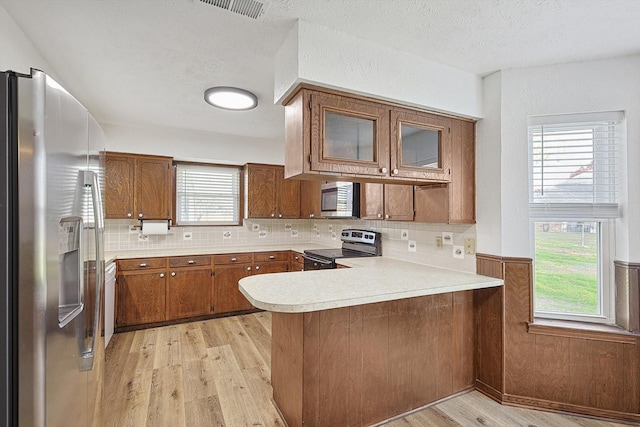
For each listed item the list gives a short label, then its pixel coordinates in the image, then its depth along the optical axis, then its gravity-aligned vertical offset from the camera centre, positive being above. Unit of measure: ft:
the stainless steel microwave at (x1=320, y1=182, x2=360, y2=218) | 10.73 +0.58
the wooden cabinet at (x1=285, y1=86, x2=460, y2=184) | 5.77 +1.64
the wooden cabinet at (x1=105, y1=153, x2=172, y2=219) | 11.55 +1.14
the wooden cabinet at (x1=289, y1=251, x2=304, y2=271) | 12.85 -2.16
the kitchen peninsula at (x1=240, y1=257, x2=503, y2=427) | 5.61 -2.76
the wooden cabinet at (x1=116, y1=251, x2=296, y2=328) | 11.13 -2.86
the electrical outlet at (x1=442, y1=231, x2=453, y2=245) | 8.35 -0.65
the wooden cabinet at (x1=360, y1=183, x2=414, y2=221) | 8.60 +0.41
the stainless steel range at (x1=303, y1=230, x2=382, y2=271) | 10.38 -1.46
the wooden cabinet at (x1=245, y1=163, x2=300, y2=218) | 14.14 +1.05
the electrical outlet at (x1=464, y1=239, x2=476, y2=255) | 7.78 -0.85
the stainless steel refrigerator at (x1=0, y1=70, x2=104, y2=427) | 2.83 -0.40
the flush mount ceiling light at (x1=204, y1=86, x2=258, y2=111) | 8.73 +3.65
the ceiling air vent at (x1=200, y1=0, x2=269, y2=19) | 5.06 +3.69
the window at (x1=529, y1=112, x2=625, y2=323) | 6.73 +0.09
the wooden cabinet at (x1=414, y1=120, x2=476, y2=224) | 7.51 +0.68
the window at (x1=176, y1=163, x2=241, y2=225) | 13.80 +0.99
